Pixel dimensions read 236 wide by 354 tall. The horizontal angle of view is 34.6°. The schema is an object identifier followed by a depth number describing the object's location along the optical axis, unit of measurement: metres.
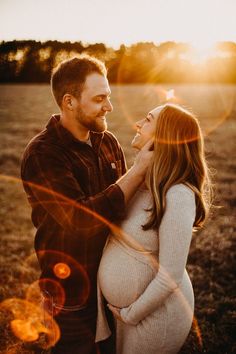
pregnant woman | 2.38
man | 2.64
